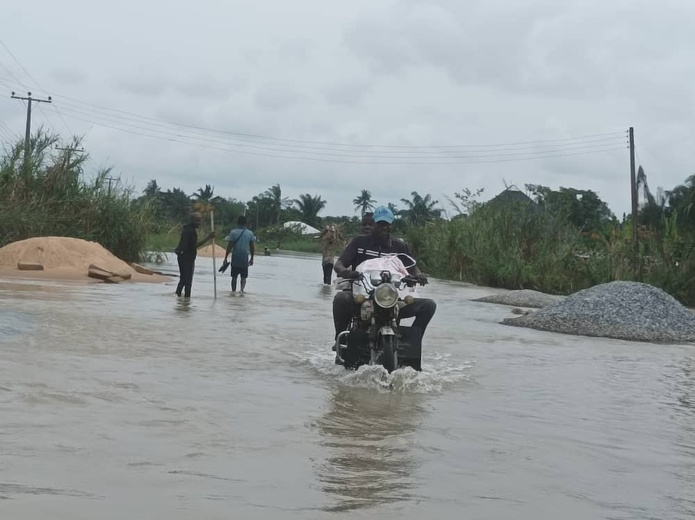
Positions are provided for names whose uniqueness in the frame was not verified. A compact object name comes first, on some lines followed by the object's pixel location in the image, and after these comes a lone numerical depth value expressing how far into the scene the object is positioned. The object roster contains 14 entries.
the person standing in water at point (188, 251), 15.23
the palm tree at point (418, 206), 77.18
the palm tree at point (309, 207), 98.88
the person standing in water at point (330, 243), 21.03
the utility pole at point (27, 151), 24.89
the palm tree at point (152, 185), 103.26
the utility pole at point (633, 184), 31.89
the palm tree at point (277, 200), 100.38
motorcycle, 7.25
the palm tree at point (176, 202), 102.31
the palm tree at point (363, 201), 101.56
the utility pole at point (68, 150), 25.95
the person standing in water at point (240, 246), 17.83
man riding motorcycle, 7.79
